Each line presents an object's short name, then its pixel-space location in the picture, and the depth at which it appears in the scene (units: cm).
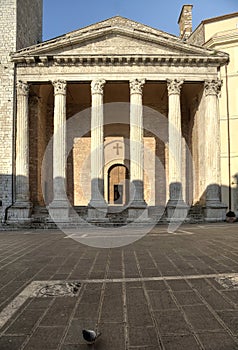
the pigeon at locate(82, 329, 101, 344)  231
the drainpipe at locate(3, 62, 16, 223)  1639
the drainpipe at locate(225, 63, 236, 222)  1967
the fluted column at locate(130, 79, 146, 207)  1659
